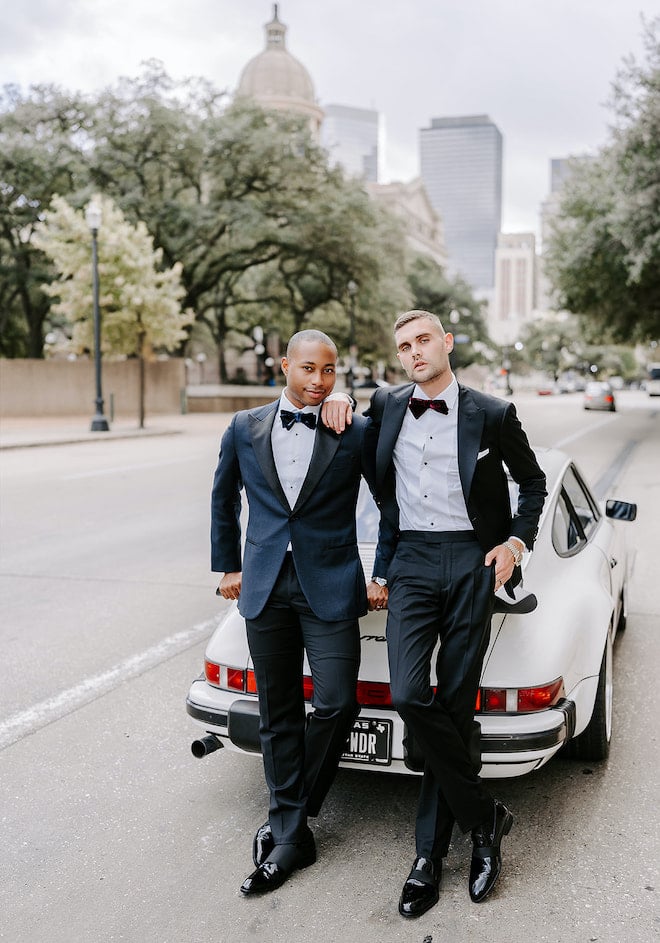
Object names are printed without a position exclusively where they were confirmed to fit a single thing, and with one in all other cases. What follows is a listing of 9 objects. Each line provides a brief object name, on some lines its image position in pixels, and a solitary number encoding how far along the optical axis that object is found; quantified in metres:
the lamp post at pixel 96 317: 25.42
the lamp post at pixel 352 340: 40.12
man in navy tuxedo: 3.15
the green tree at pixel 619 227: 23.06
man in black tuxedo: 3.02
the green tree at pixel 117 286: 29.67
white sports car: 3.24
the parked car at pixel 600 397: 43.84
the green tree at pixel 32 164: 36.72
